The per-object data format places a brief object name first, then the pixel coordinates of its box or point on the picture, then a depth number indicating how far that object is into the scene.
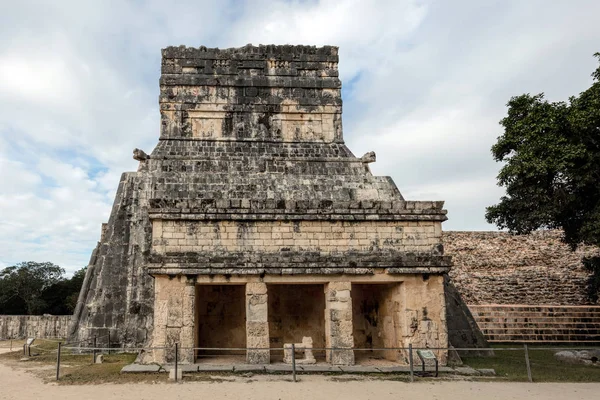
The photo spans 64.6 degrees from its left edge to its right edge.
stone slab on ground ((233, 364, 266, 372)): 9.53
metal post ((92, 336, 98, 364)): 11.05
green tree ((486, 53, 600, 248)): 12.20
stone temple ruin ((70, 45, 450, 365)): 10.16
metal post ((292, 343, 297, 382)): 8.86
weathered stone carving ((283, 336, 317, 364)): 10.13
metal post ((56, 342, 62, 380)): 9.23
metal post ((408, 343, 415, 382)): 9.03
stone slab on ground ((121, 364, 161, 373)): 9.38
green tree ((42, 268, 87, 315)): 33.41
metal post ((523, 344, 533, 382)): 9.27
